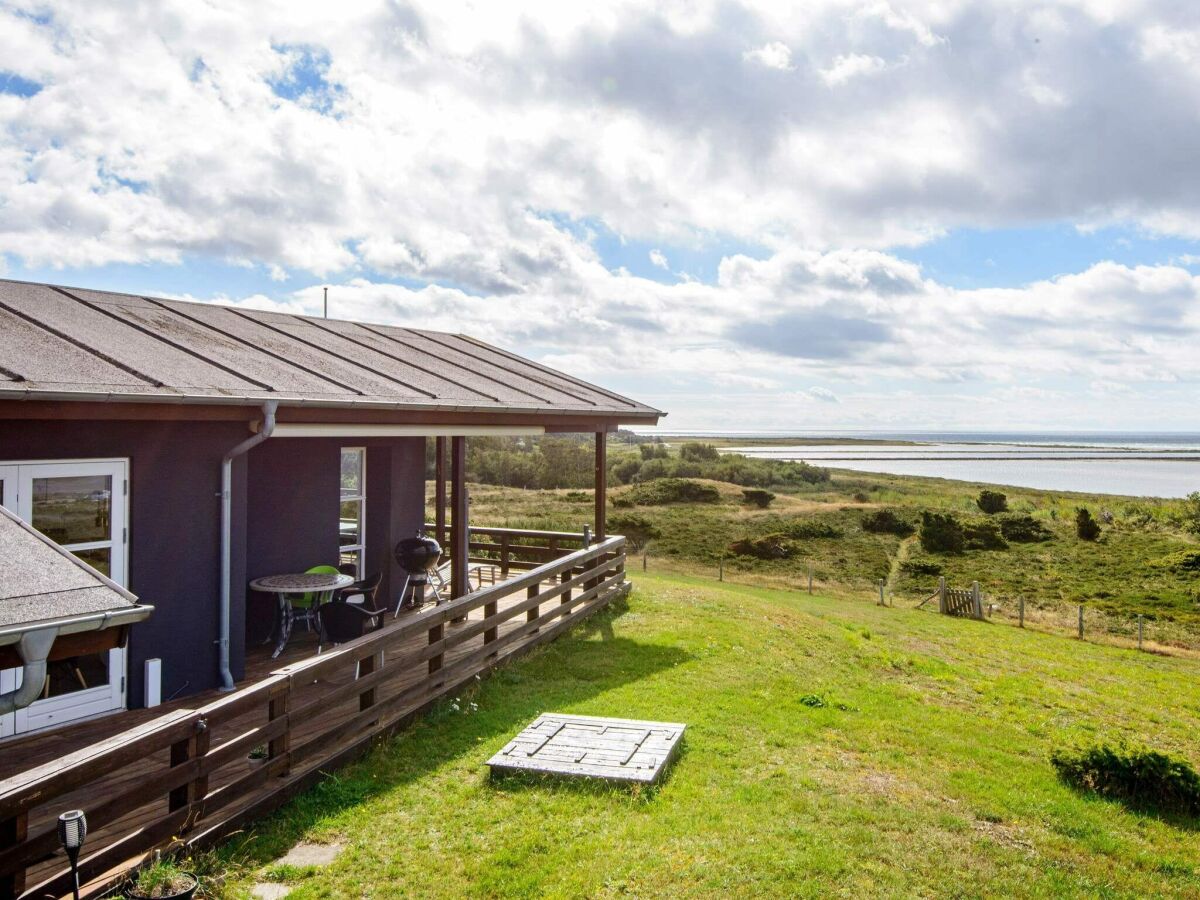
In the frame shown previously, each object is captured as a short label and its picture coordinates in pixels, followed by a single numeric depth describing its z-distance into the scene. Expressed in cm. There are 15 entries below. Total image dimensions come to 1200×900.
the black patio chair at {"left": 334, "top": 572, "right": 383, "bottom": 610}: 770
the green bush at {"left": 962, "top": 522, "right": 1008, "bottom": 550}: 3147
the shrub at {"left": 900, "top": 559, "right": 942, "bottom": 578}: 2653
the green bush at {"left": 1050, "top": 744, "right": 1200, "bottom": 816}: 586
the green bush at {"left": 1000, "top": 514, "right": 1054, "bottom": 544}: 3259
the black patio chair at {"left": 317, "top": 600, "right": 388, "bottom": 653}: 698
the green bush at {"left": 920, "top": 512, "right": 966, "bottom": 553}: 3092
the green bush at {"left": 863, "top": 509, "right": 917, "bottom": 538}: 3500
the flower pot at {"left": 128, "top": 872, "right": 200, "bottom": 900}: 334
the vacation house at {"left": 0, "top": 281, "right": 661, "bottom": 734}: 555
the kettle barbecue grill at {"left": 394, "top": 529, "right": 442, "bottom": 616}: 945
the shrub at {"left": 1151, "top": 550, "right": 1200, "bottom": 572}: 2683
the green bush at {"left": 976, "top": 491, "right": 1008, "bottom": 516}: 4178
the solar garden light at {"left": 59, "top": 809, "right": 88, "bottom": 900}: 306
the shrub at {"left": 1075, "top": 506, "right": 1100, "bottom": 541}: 3250
